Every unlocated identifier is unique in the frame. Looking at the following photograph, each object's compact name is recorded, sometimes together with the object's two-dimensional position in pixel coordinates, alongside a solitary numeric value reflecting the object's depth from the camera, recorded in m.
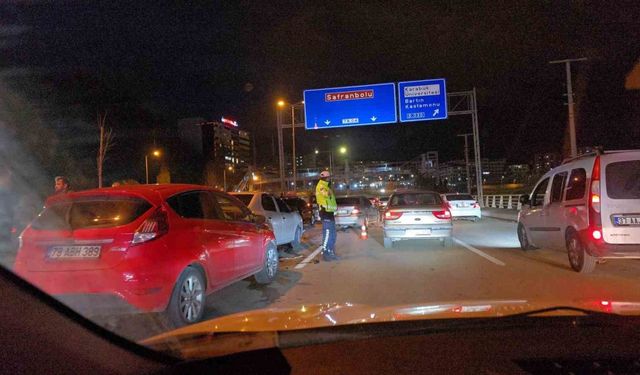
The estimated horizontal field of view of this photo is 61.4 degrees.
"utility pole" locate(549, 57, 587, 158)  27.95
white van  8.34
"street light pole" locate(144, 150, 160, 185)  59.17
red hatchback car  5.38
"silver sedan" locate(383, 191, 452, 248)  13.09
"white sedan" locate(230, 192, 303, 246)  12.38
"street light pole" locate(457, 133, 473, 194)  67.43
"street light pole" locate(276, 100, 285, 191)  30.73
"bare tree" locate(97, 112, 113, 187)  35.73
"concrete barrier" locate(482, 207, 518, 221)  26.15
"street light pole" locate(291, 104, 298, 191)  31.11
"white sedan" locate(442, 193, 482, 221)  24.89
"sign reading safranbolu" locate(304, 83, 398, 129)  28.66
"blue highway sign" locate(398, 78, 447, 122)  28.80
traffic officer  11.91
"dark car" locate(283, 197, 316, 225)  22.59
